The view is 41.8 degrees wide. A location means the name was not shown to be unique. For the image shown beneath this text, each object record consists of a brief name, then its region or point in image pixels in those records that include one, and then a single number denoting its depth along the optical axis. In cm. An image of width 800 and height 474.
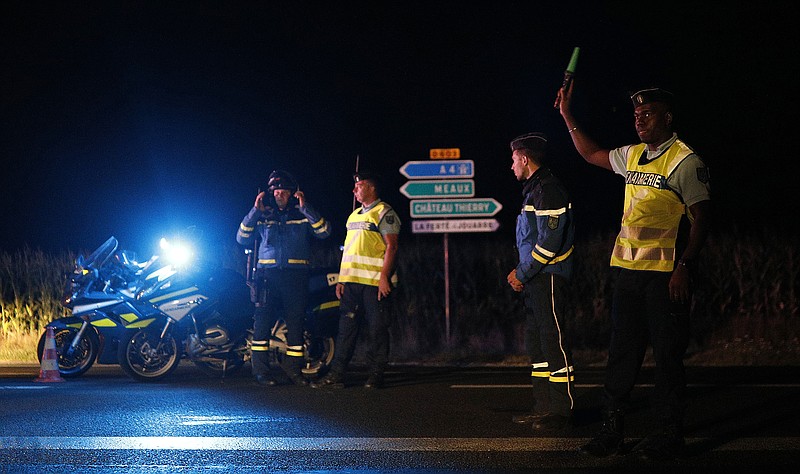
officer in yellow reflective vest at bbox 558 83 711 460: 584
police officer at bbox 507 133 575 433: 698
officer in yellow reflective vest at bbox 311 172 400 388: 960
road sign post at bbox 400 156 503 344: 1431
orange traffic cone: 1009
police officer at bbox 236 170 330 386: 985
